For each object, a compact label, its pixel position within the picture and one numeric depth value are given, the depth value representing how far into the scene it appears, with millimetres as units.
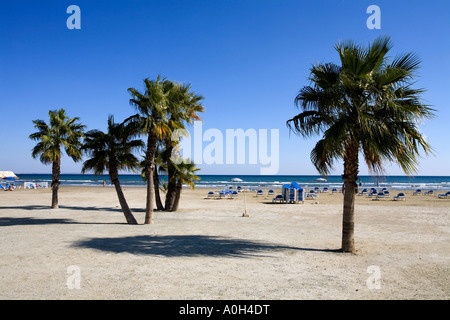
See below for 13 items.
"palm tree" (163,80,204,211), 13914
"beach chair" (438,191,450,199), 34809
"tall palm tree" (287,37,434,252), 7891
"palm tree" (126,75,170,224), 12953
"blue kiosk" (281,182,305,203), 27469
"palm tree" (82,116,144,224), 14398
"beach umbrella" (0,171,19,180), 58744
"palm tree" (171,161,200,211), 18703
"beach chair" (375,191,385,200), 32456
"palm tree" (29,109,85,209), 18734
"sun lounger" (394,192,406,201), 31736
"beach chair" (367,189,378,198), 35388
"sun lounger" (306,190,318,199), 32444
